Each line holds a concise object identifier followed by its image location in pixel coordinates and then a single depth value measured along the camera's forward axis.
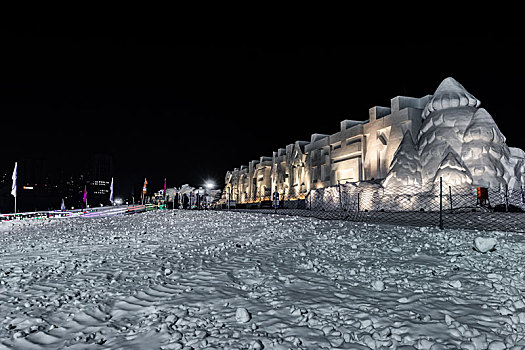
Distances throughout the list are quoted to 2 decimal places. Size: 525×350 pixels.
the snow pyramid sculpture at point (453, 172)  28.04
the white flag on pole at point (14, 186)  39.87
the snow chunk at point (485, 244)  9.15
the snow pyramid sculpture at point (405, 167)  32.44
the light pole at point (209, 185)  122.75
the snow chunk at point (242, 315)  5.42
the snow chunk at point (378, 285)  6.74
